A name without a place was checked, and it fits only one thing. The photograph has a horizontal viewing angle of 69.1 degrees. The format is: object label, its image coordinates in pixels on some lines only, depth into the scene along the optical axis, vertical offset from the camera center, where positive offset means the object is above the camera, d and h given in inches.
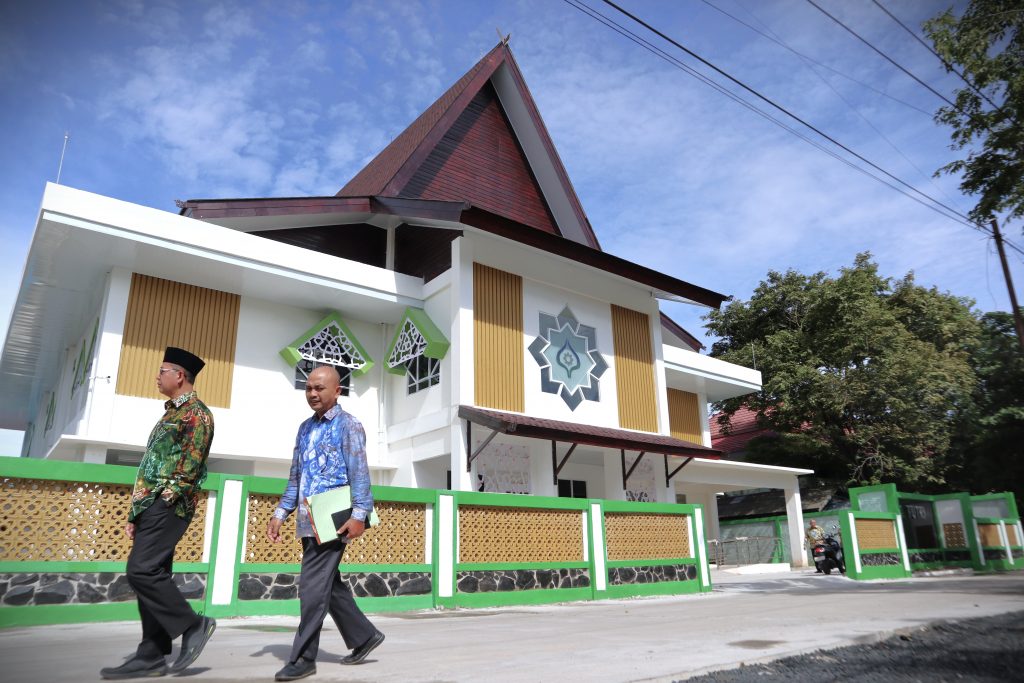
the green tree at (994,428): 902.4 +146.6
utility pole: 618.6 +229.0
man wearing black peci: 135.0 +7.4
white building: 439.8 +160.7
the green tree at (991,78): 465.4 +290.1
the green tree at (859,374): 885.2 +212.8
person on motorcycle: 662.4 +17.7
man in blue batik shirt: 139.6 +12.8
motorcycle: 647.1 +0.0
